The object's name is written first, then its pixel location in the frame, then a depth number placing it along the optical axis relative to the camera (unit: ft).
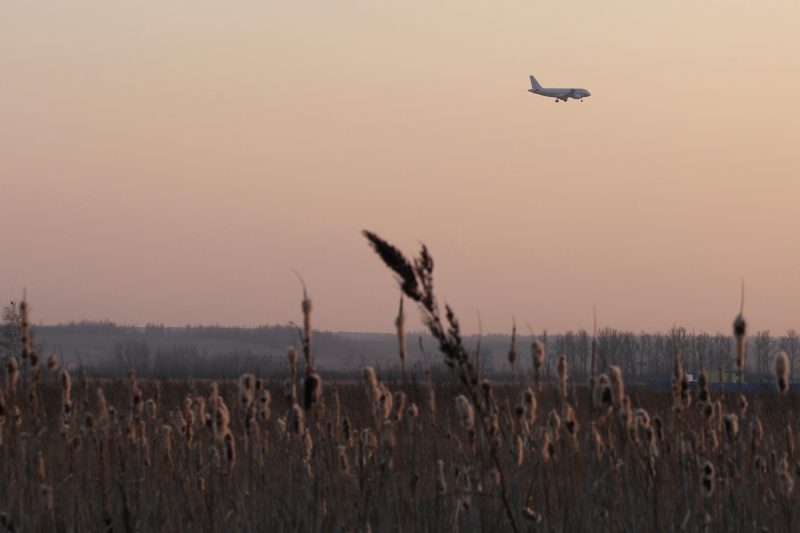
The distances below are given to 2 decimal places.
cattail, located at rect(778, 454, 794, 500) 37.20
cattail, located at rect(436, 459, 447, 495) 35.22
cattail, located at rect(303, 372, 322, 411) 26.21
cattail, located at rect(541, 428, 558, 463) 35.91
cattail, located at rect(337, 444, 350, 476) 38.40
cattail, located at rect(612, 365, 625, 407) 30.66
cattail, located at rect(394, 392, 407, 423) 37.37
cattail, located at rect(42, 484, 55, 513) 39.21
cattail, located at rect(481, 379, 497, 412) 28.88
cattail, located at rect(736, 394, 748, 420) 38.81
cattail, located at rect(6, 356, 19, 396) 37.88
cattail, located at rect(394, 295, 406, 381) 23.77
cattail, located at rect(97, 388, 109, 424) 38.64
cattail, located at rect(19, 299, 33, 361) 32.58
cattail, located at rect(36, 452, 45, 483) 41.45
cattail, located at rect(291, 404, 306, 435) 33.12
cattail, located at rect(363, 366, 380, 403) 30.77
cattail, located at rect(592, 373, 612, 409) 32.07
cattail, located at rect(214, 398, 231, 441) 35.14
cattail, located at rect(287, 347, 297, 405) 30.78
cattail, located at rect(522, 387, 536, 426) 37.01
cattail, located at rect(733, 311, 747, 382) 25.13
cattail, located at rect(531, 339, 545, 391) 28.89
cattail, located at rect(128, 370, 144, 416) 41.50
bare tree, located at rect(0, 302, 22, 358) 538.43
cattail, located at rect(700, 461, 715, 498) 36.91
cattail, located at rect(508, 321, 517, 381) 26.92
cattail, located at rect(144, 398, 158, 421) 47.93
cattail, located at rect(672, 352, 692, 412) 34.62
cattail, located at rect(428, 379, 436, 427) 31.23
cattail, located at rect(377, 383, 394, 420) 32.83
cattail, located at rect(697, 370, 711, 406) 35.14
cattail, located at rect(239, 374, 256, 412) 33.42
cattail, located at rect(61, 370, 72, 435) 42.37
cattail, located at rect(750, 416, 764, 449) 41.38
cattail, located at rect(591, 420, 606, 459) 33.59
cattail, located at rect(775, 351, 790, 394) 29.40
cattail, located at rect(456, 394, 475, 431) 29.76
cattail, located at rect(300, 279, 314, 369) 23.89
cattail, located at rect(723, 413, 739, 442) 38.32
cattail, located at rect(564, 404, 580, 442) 34.45
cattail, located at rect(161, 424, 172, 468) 46.63
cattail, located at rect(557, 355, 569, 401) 32.02
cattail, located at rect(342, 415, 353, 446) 39.60
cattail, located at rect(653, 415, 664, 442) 42.86
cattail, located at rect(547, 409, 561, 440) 38.19
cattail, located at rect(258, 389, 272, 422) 37.75
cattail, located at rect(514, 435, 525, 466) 34.86
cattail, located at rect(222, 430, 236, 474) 39.23
